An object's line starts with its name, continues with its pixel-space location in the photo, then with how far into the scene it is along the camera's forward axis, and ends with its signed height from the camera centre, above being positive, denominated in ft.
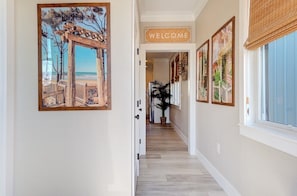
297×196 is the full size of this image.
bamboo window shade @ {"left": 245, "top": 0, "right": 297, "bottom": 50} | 3.29 +1.67
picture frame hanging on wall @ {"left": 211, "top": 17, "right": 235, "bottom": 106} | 5.83 +1.24
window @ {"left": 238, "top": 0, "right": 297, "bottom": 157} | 3.61 +0.57
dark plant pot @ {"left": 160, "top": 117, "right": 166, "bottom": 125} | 19.64 -2.69
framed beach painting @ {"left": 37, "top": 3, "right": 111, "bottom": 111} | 4.91 +1.28
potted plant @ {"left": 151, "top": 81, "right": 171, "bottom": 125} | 19.66 +0.23
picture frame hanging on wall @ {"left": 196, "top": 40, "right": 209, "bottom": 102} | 8.18 +1.31
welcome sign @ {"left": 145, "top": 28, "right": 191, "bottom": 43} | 9.90 +3.63
